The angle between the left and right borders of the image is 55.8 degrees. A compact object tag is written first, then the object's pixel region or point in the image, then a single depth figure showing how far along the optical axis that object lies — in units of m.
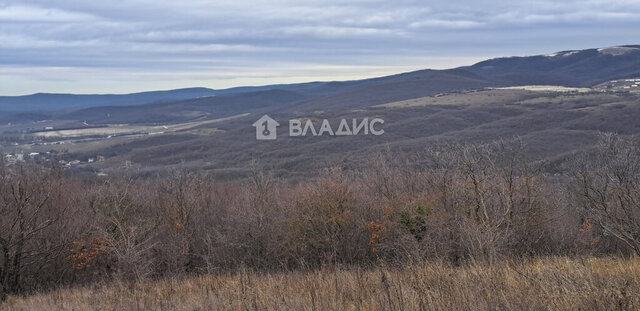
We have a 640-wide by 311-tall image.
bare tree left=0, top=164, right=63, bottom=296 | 22.36
